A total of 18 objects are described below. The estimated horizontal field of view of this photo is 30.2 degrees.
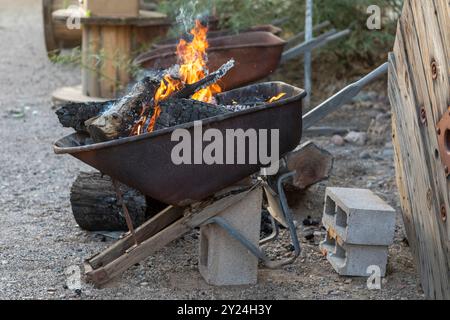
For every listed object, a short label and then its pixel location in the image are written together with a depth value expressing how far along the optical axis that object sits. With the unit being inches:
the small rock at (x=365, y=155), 240.1
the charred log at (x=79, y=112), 152.3
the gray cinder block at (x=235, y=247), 146.2
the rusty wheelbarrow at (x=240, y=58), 240.4
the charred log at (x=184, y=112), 140.3
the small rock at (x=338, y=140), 254.2
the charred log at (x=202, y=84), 152.5
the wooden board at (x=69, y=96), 295.9
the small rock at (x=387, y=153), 242.2
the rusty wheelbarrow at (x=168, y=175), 131.4
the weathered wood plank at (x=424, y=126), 128.0
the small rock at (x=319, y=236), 172.1
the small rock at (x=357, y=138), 255.1
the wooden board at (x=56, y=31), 340.8
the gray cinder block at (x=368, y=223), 148.3
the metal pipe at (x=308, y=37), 268.1
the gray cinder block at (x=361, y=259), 151.1
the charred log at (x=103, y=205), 171.3
